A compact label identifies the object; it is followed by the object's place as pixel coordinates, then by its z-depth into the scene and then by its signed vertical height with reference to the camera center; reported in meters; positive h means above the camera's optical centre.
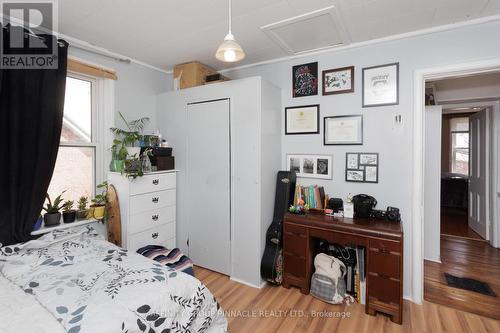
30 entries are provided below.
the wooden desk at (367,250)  1.98 -0.74
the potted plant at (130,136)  2.70 +0.32
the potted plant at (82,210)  2.41 -0.44
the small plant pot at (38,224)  2.09 -0.50
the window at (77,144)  2.44 +0.21
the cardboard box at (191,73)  2.92 +1.09
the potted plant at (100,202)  2.47 -0.38
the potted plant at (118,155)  2.63 +0.10
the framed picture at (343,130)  2.49 +0.36
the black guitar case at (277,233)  2.50 -0.70
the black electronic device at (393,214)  2.25 -0.44
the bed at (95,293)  1.15 -0.69
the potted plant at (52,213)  2.21 -0.43
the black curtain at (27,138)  1.95 +0.22
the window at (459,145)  6.27 +0.52
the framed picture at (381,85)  2.32 +0.76
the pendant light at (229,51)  1.42 +0.66
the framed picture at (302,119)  2.70 +0.51
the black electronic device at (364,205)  2.32 -0.38
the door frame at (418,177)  2.22 -0.10
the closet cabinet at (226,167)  2.53 -0.03
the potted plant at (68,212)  2.30 -0.44
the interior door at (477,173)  3.72 -0.12
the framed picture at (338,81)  2.51 +0.87
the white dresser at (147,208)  2.49 -0.46
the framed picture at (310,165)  2.65 +0.00
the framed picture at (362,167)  2.43 -0.02
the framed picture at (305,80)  2.70 +0.93
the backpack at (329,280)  2.25 -1.06
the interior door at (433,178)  2.99 -0.15
